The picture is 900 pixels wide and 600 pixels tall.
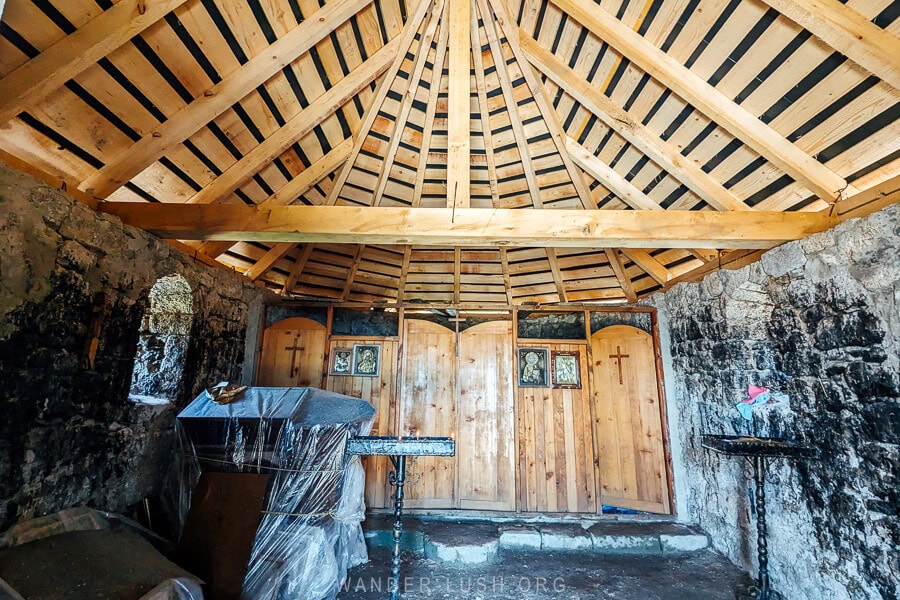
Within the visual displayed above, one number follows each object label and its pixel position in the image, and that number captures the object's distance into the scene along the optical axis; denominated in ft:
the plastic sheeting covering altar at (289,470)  8.46
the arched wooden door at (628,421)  14.64
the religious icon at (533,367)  15.67
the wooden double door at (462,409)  14.94
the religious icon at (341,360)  15.69
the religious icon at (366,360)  15.72
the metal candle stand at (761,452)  8.56
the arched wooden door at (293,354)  15.40
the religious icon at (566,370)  15.57
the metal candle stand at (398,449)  8.00
